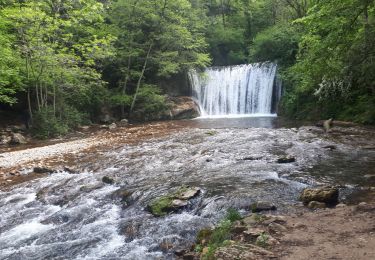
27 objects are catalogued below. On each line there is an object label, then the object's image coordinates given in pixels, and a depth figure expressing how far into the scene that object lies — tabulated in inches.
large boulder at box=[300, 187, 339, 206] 272.3
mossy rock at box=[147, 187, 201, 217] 289.7
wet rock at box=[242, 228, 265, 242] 205.5
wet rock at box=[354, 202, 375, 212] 241.8
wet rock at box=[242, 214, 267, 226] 230.8
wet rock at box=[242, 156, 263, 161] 443.0
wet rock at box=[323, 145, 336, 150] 478.9
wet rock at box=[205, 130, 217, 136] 690.3
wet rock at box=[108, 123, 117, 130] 927.0
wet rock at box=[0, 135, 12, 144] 734.7
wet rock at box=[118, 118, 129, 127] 1011.9
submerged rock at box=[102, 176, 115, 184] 391.8
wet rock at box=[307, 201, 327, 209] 264.4
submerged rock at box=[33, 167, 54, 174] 468.2
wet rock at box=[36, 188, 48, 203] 356.8
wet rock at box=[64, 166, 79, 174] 458.6
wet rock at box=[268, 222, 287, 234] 214.5
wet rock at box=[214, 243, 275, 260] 181.3
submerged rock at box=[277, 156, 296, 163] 415.5
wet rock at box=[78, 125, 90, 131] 917.6
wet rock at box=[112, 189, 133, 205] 331.6
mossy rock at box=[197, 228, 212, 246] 223.8
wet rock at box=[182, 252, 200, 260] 205.9
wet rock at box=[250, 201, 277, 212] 268.4
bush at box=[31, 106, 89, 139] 781.3
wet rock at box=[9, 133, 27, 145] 724.0
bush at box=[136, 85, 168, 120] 1079.6
